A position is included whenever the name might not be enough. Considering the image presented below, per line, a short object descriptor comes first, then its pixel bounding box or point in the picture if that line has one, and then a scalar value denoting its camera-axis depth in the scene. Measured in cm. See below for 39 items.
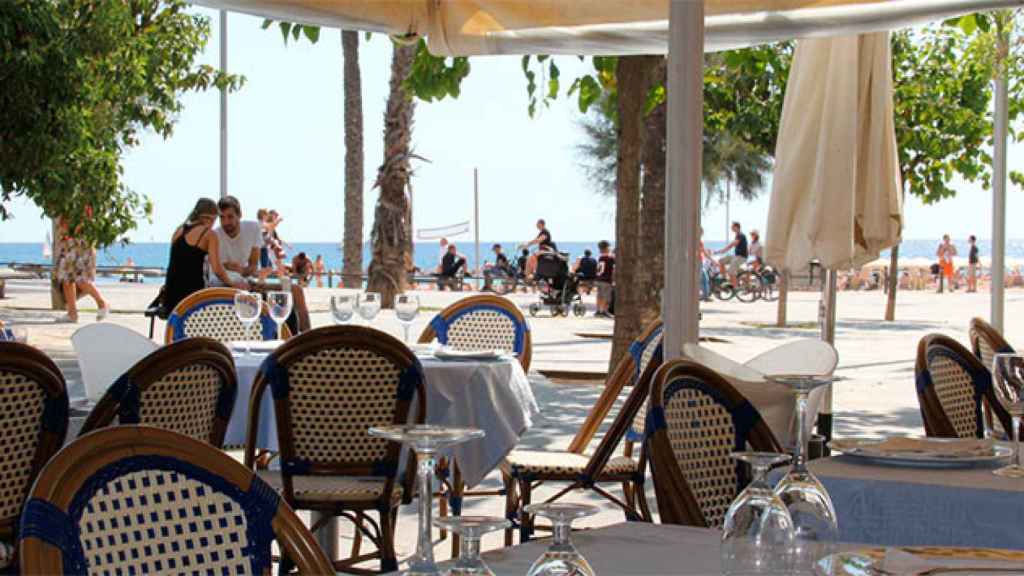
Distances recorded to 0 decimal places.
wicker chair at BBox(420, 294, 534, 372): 790
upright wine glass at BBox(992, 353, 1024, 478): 339
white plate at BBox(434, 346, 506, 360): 634
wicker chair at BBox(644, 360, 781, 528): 385
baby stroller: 2677
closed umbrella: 760
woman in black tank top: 1141
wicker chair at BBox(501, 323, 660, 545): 537
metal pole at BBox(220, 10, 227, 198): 2206
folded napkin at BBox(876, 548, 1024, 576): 206
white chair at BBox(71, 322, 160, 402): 592
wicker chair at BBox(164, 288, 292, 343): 773
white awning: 652
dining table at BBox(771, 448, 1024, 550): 312
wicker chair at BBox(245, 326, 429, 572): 529
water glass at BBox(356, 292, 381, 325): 693
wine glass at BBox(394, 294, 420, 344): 688
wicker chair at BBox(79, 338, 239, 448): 418
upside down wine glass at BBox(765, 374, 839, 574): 204
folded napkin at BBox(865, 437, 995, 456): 351
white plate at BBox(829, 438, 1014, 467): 339
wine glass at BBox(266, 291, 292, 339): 675
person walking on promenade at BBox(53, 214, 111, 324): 2000
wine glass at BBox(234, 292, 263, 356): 660
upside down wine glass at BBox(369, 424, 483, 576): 181
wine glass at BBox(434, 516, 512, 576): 170
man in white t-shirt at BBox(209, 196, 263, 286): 1181
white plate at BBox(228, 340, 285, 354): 645
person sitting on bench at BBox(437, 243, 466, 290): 3578
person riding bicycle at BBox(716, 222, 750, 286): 3459
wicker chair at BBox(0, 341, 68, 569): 424
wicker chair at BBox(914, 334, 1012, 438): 519
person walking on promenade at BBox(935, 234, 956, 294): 4266
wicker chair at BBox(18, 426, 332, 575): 235
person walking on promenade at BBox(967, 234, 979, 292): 4231
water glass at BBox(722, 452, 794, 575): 201
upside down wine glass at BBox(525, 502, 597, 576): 174
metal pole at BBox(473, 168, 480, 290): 5077
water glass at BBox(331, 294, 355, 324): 680
